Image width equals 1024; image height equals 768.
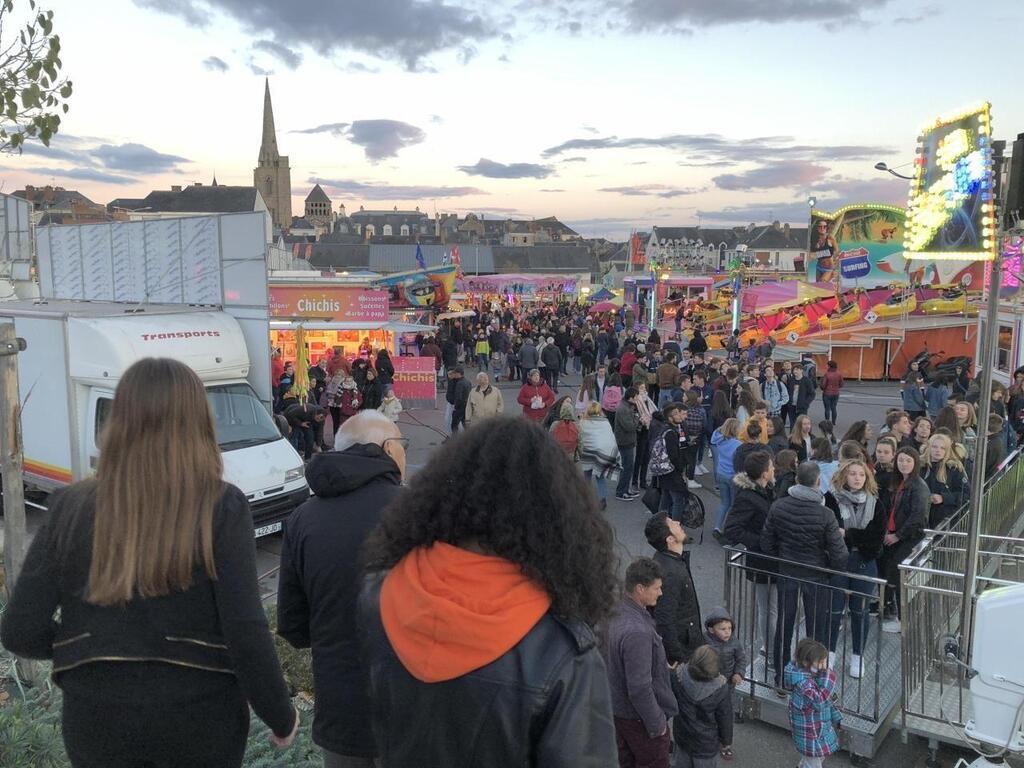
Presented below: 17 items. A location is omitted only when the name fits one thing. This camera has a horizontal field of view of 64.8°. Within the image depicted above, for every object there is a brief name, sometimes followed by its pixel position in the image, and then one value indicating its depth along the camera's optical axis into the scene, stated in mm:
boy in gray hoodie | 4719
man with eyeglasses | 2600
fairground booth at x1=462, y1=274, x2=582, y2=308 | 40228
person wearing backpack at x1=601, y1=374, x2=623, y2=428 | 12079
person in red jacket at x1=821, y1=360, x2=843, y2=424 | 15867
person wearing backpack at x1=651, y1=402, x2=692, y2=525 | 8969
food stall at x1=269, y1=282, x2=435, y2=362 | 20141
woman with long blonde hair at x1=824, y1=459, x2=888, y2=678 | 6434
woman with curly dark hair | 1619
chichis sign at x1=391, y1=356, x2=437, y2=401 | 18344
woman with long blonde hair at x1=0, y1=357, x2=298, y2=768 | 1978
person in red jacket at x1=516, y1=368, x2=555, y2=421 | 11867
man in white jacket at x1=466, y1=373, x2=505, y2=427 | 11305
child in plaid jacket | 4672
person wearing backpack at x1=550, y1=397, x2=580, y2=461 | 9570
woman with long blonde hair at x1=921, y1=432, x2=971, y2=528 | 7383
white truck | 8633
